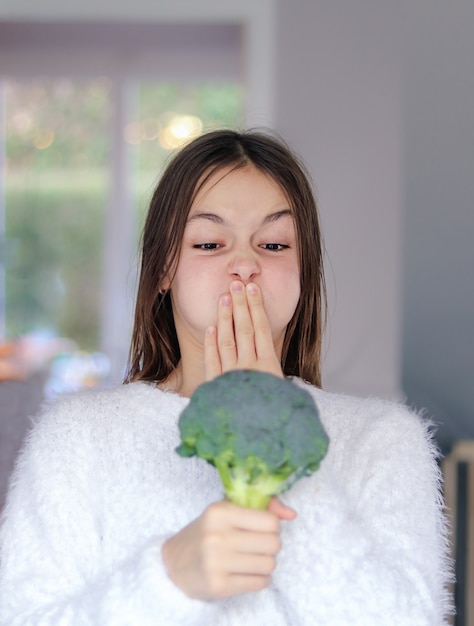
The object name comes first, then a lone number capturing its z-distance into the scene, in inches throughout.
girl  41.1
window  254.4
